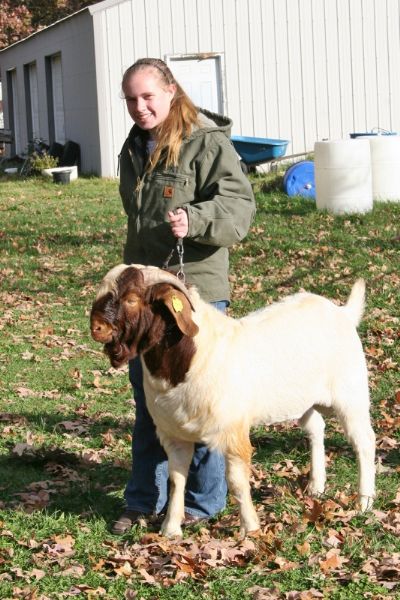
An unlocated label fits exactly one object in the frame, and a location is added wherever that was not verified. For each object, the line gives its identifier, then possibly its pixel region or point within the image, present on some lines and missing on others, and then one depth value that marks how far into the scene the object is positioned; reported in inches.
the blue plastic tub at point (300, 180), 716.7
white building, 936.3
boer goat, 188.7
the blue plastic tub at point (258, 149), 826.2
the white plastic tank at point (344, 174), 612.4
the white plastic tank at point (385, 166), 645.3
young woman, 202.1
